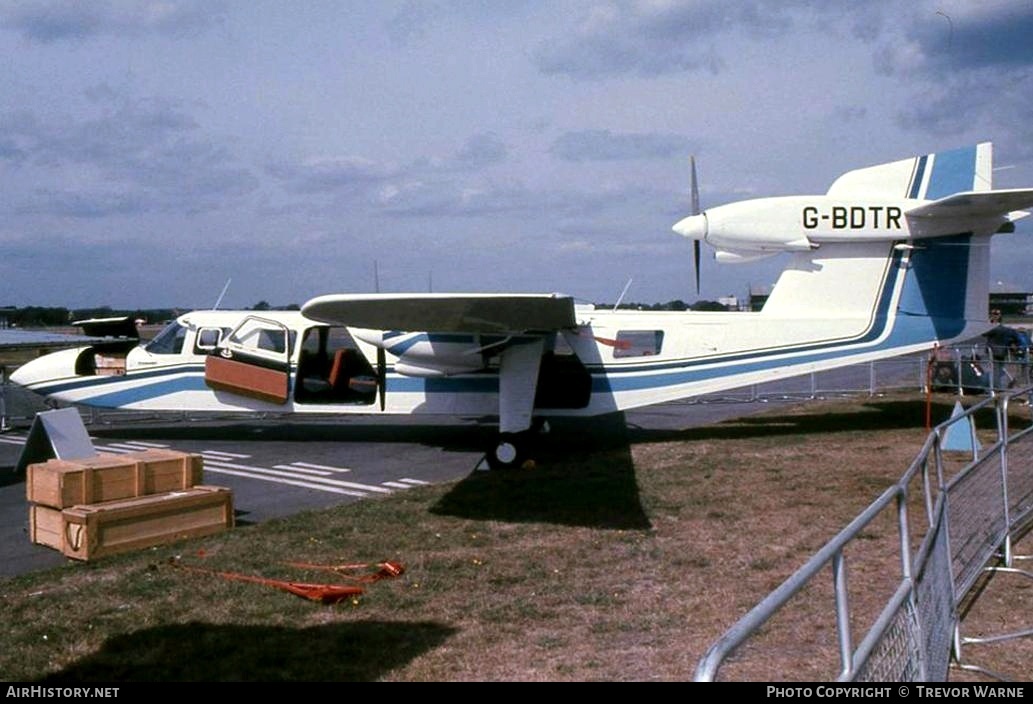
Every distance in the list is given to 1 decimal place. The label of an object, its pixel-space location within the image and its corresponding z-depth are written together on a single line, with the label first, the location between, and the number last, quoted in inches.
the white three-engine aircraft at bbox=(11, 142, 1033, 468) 563.5
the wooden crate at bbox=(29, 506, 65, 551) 335.3
